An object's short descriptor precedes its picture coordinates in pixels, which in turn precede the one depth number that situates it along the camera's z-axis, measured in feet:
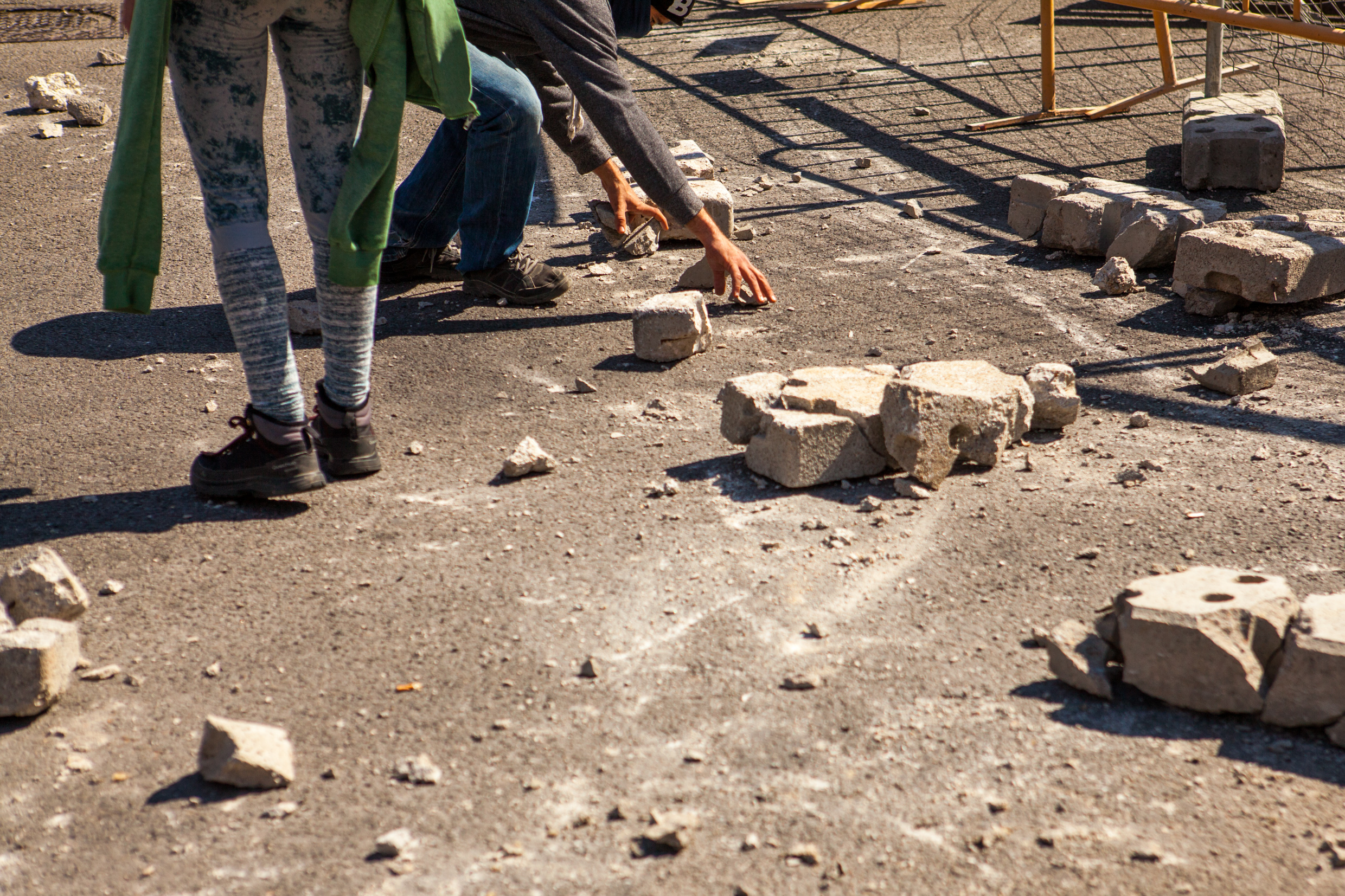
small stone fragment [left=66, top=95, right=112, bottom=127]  21.81
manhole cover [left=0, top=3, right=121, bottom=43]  28.81
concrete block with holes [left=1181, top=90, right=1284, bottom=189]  16.70
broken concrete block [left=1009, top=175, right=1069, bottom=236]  15.61
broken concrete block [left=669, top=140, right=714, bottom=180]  17.38
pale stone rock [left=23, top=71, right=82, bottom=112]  22.58
